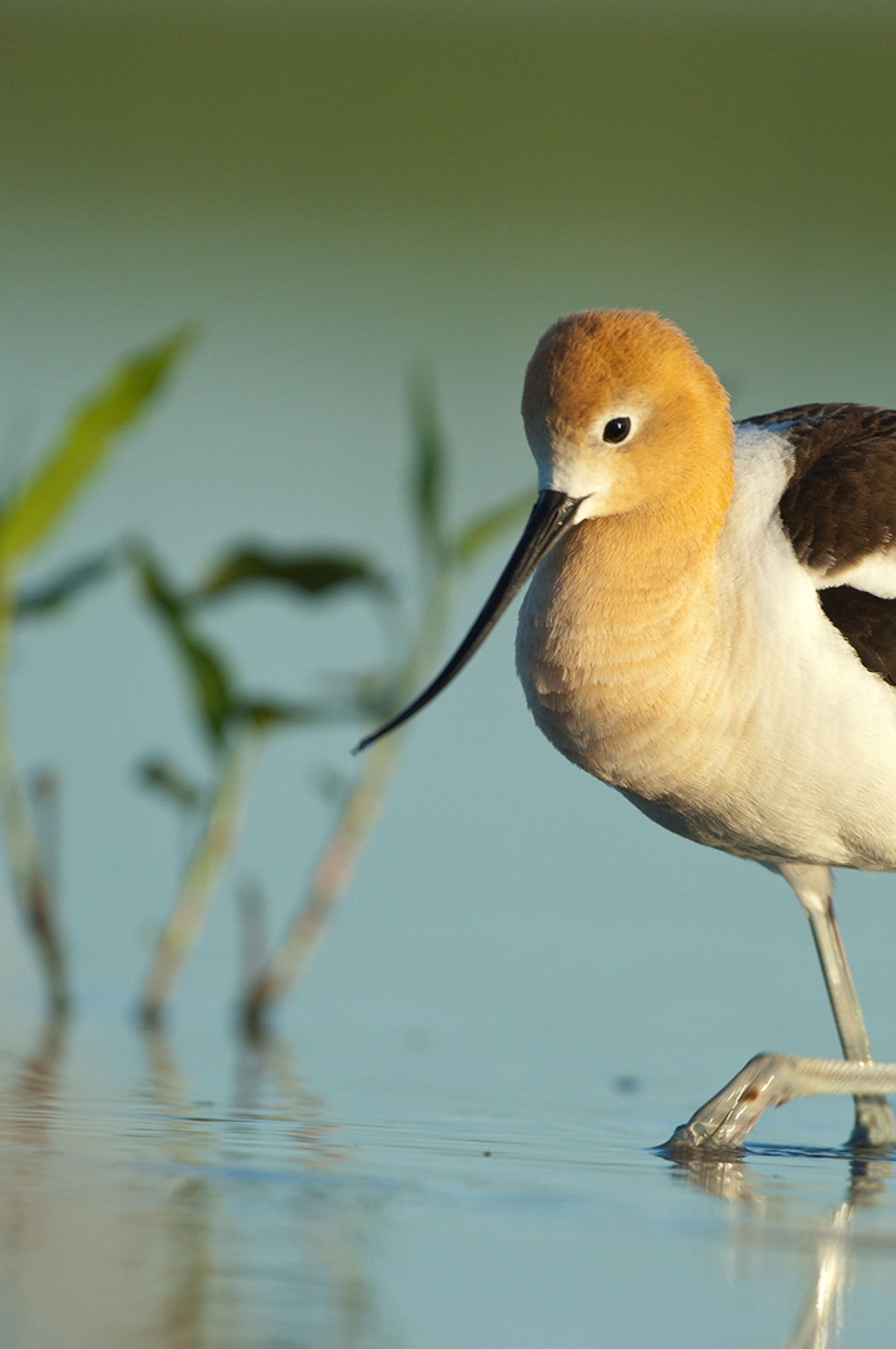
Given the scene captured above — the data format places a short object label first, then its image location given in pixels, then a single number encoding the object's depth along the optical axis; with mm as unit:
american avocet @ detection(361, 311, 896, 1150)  9141
